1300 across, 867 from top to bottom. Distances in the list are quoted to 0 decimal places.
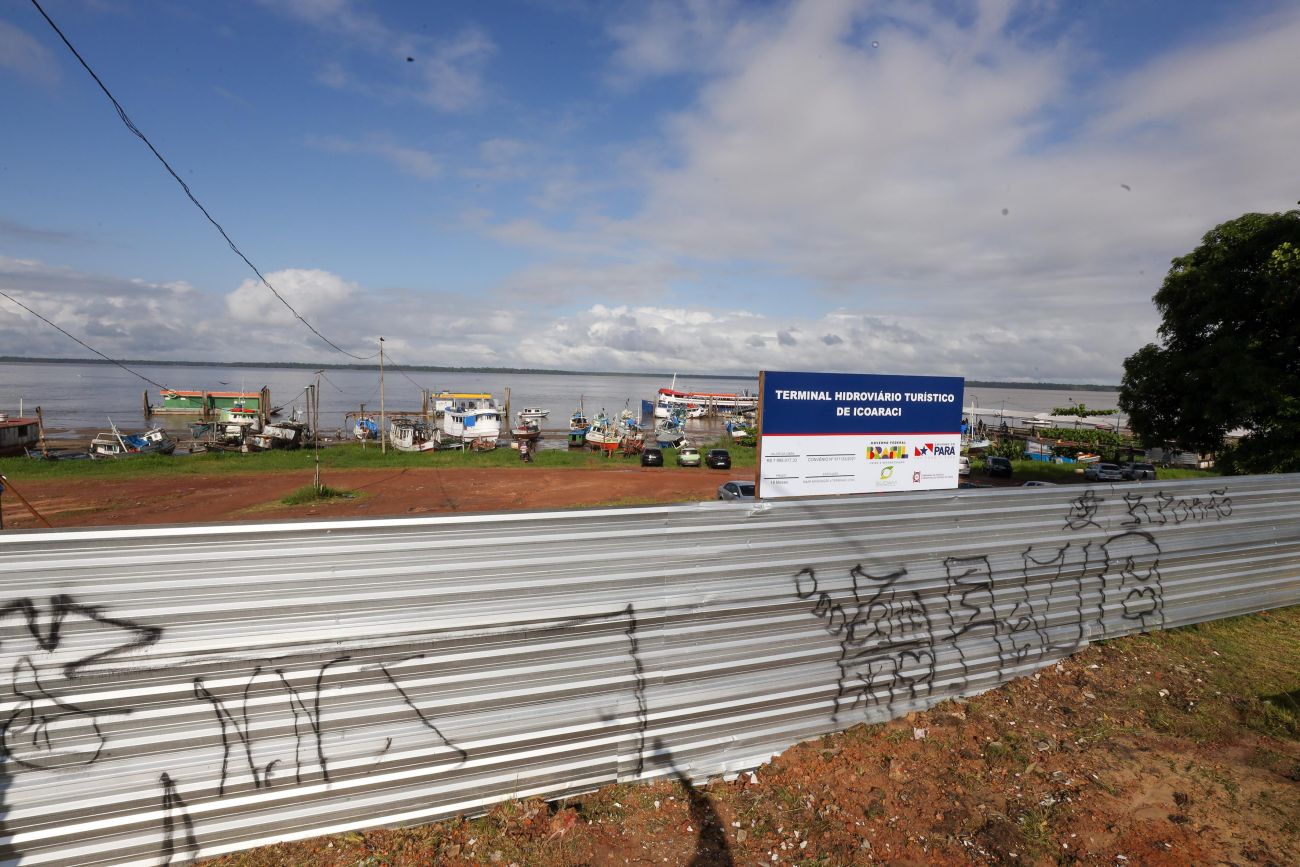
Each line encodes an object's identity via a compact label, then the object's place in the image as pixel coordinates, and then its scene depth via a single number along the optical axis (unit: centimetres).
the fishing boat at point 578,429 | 5110
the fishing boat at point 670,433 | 5298
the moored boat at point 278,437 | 4069
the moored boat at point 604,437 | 4293
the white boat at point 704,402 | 9731
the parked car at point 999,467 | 3016
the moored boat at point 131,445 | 3609
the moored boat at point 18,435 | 3462
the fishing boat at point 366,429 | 4959
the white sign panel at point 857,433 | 640
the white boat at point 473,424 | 5512
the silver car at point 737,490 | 1587
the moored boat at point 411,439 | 4200
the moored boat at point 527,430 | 5044
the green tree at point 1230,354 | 1353
